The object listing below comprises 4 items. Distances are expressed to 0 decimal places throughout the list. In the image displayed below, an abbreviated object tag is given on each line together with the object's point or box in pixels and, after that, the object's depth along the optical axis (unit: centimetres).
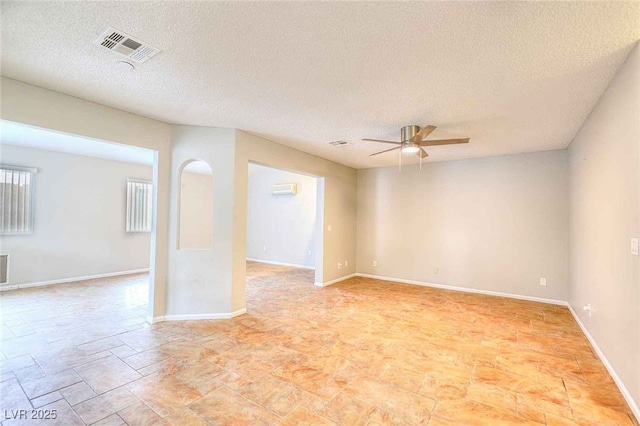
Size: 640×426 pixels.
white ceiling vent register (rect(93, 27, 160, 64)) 185
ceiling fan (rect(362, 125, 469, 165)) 334
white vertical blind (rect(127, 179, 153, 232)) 663
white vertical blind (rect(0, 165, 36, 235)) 492
